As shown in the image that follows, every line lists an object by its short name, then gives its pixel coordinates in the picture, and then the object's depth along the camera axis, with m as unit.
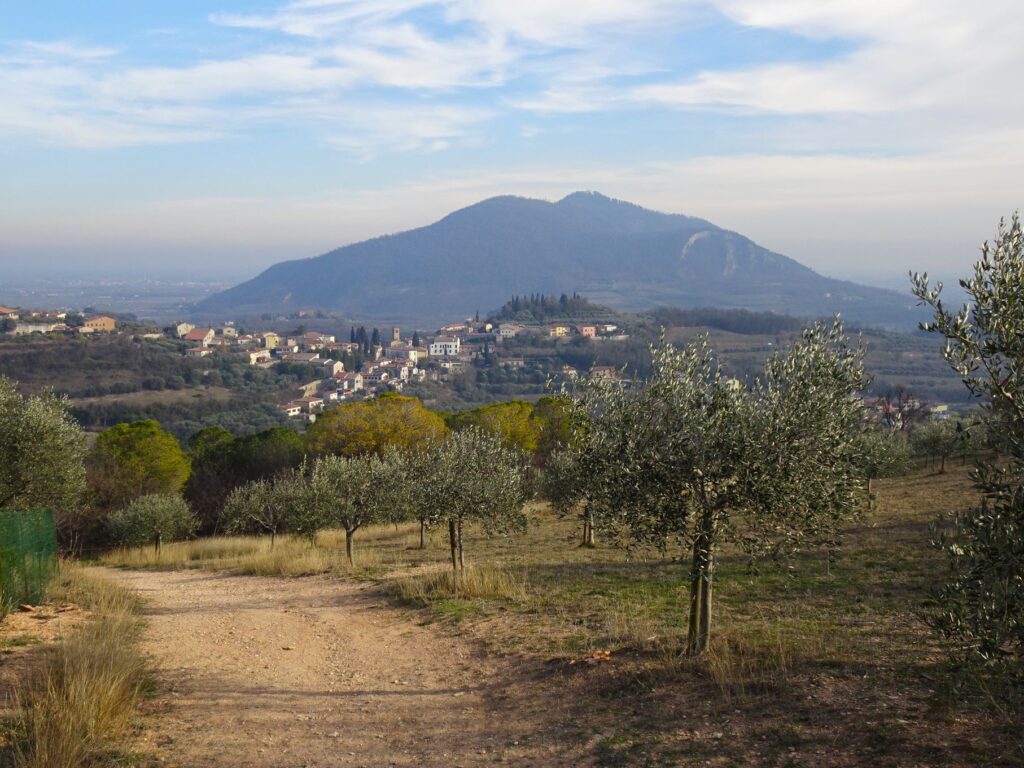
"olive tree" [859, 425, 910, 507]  32.24
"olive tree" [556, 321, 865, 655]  9.11
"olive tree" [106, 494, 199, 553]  33.81
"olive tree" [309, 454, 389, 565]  24.94
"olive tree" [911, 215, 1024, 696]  5.91
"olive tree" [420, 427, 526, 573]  19.66
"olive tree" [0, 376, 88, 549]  21.56
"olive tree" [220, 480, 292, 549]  30.97
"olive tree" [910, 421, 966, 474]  36.91
